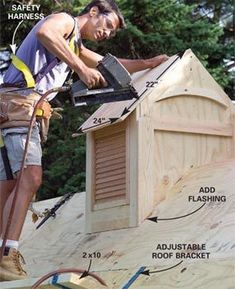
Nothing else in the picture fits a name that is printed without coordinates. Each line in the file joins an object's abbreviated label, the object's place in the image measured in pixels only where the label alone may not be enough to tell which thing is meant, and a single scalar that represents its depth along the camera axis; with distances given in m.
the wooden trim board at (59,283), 5.04
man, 6.39
